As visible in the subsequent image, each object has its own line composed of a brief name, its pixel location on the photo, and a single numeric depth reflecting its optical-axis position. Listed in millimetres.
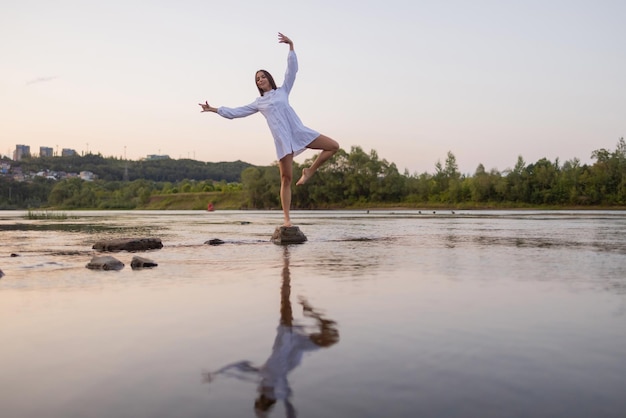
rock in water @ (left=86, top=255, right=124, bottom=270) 8523
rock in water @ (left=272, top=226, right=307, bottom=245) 13672
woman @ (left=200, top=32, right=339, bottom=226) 12719
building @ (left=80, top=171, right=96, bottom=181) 189400
